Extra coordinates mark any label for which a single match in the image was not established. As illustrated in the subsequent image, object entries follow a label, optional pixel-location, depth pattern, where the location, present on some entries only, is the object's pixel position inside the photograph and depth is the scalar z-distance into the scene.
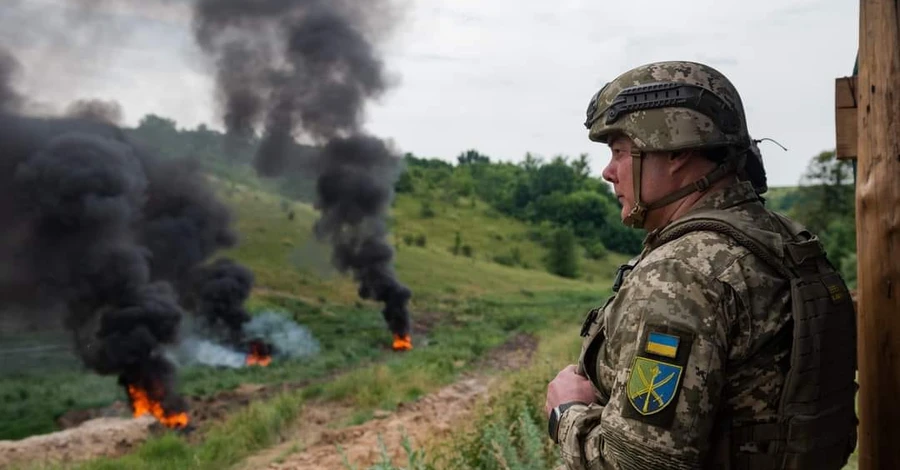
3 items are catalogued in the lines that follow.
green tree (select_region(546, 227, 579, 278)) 38.12
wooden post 2.54
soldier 1.88
